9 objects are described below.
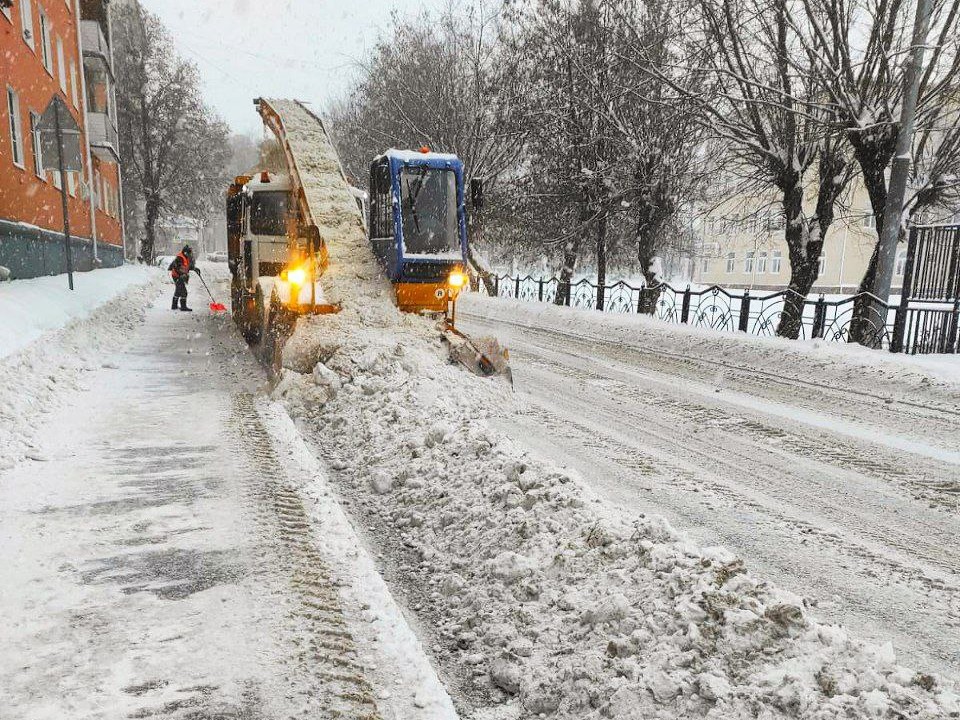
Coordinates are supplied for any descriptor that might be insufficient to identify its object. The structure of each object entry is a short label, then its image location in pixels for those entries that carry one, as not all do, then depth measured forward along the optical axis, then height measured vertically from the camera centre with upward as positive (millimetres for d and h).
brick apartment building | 13547 +4130
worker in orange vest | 14758 +190
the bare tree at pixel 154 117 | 36219 +9554
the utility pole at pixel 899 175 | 10219 +1988
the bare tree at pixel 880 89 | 11000 +3656
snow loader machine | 7992 +573
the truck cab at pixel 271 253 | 8156 +416
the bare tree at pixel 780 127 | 12227 +3394
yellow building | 36344 +1590
